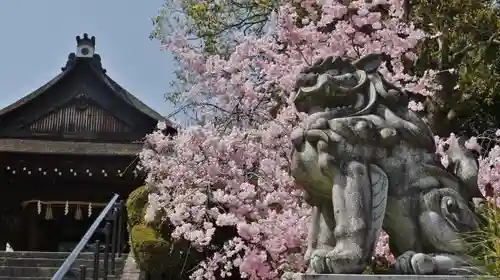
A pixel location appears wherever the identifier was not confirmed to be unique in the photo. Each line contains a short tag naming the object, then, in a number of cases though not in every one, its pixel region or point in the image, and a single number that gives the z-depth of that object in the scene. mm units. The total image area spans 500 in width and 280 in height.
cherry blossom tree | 5945
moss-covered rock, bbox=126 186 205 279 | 6953
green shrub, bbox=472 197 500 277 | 2955
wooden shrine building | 16891
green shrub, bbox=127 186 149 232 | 8117
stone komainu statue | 3270
